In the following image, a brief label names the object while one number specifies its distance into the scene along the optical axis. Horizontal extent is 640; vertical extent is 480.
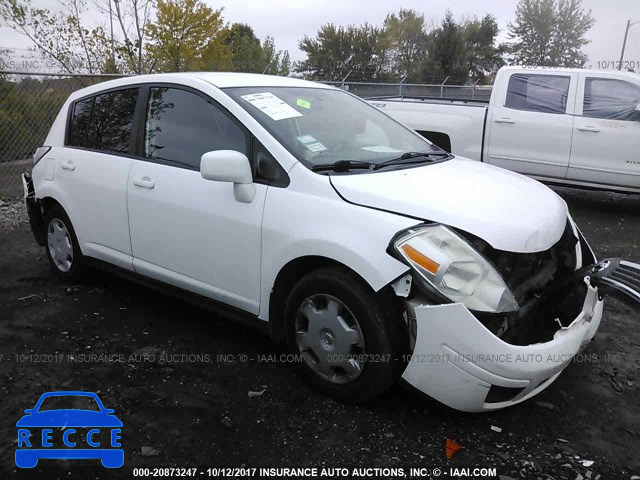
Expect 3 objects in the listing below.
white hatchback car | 2.45
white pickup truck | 6.78
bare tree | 12.30
